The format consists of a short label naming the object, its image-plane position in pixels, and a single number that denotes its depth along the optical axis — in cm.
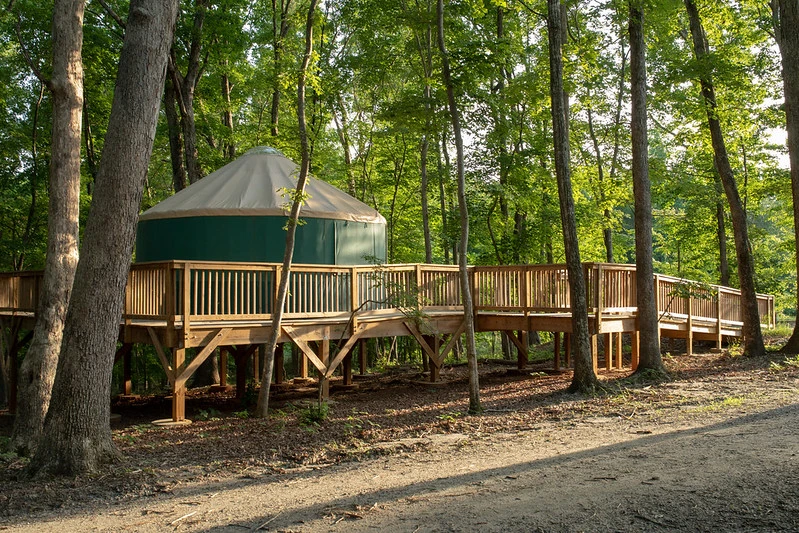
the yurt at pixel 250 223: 1130
